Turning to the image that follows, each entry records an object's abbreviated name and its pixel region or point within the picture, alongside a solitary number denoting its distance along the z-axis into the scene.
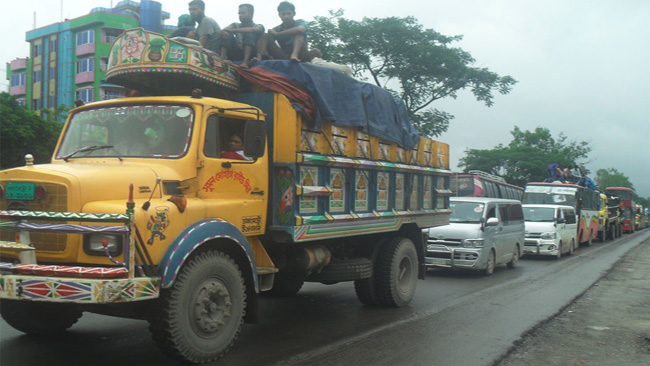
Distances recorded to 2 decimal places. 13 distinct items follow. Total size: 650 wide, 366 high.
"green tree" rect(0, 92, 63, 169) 17.69
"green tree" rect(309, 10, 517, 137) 26.64
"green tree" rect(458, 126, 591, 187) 48.88
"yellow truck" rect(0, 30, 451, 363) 4.40
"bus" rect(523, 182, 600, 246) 22.61
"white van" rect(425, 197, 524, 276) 12.63
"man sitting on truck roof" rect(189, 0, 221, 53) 6.99
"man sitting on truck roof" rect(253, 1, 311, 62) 7.25
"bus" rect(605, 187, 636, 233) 43.38
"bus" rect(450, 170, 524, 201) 26.05
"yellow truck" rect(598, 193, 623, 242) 29.21
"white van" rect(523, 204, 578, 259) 17.67
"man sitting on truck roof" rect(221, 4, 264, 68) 7.03
